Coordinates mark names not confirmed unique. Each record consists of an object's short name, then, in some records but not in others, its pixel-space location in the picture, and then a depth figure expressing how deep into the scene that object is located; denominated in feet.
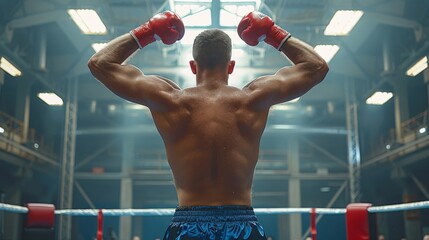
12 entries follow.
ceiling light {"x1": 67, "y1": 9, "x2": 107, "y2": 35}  28.17
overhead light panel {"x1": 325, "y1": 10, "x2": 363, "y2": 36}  28.12
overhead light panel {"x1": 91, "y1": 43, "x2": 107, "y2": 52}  33.00
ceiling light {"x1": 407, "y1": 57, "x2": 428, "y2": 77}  32.83
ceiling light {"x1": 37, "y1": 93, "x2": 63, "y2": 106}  39.42
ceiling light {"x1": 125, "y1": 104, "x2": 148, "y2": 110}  46.78
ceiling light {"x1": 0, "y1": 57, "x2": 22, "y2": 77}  31.81
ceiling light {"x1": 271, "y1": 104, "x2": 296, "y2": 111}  45.94
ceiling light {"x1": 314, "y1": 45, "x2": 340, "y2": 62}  32.34
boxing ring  9.15
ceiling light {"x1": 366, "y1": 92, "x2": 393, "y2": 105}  39.60
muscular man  5.13
